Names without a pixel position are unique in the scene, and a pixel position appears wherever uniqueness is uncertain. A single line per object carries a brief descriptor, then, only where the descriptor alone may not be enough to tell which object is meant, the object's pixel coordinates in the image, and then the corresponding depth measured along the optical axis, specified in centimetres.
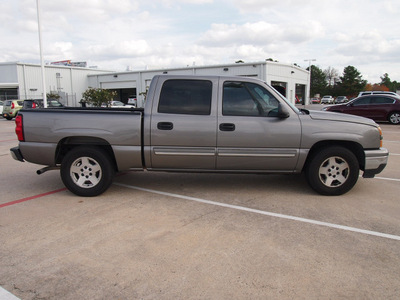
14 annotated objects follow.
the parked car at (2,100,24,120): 2598
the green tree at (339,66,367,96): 9069
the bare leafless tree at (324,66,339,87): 11490
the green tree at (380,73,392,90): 14788
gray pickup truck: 508
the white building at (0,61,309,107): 3562
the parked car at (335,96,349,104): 6314
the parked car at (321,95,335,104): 6981
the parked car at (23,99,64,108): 2418
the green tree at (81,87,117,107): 3284
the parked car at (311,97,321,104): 7431
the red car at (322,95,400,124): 1803
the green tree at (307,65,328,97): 10400
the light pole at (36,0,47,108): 2116
